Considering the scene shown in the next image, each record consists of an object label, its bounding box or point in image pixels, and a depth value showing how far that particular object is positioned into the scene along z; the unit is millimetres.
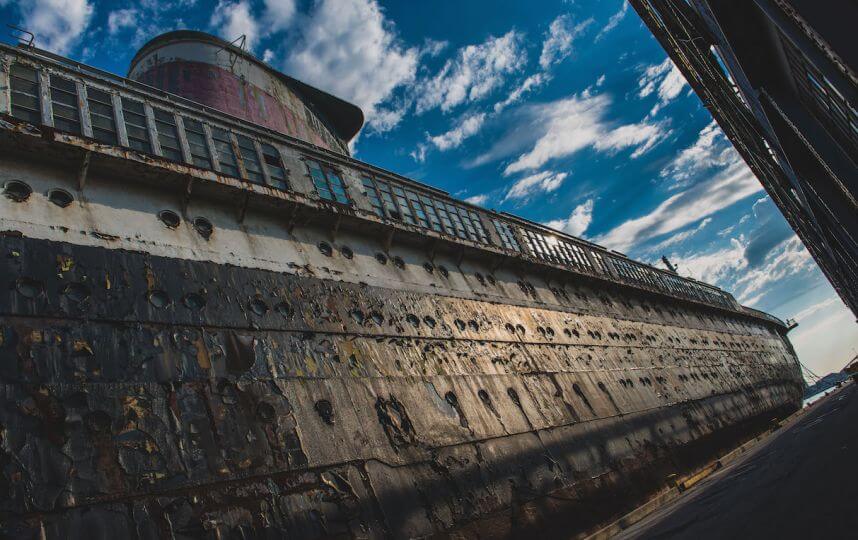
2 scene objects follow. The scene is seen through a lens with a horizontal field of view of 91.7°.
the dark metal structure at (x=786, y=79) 2607
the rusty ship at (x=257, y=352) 5188
